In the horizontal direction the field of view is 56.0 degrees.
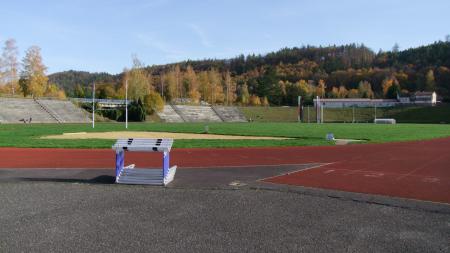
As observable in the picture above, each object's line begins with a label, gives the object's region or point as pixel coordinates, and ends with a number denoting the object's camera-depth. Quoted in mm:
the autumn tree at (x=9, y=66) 83000
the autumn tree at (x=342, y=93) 171750
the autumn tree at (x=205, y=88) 133875
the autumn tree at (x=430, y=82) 157625
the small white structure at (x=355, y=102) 139125
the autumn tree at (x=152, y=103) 89769
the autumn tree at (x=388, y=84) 158100
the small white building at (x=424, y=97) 143975
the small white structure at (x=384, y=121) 83638
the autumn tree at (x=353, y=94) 168875
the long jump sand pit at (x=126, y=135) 31344
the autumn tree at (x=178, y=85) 129000
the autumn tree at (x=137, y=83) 96250
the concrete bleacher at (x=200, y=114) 95938
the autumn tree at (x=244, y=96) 145262
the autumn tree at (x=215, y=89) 133000
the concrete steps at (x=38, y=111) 66312
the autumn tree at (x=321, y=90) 169238
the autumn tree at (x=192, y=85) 127312
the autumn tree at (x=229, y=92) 139375
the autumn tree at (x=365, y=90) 164512
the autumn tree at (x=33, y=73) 87125
